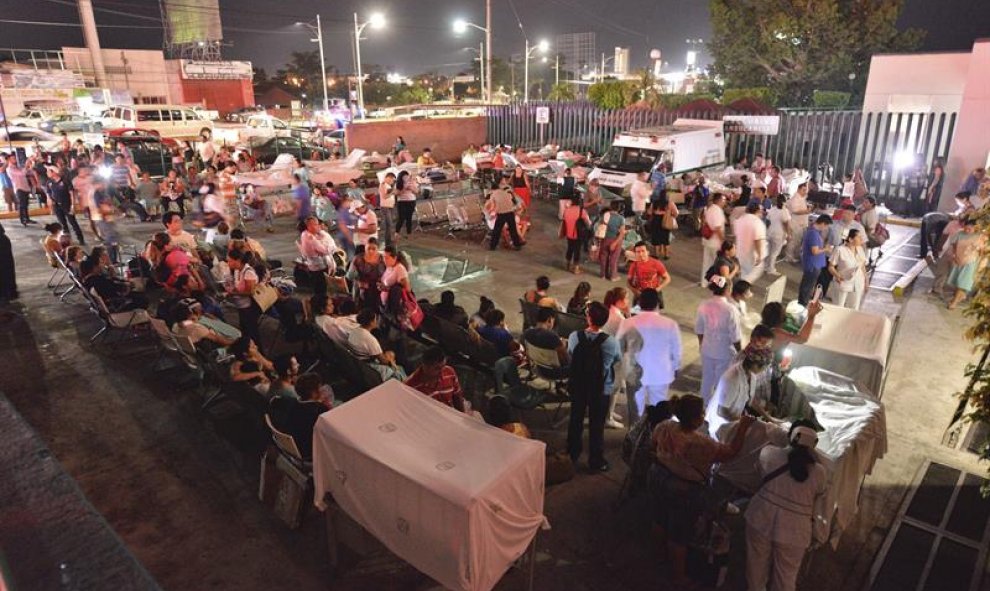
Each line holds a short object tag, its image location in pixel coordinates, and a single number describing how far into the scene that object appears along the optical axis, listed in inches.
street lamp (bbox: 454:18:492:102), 1157.7
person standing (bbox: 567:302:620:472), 214.2
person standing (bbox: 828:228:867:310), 325.4
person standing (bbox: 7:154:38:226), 597.0
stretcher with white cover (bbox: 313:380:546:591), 138.2
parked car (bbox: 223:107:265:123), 1445.4
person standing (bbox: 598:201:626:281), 432.5
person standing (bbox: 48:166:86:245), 532.7
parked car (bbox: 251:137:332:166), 1003.3
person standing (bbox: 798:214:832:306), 344.5
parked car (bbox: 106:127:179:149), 1022.3
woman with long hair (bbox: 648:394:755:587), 169.6
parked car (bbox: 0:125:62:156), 1068.5
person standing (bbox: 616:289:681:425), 226.7
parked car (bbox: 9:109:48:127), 1302.9
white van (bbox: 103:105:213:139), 1240.8
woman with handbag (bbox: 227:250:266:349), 311.0
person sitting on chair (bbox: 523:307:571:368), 244.8
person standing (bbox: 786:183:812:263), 461.4
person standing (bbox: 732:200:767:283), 369.7
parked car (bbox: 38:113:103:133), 1229.9
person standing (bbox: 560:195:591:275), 445.7
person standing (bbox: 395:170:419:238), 536.1
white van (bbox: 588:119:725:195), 656.4
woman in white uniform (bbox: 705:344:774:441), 200.2
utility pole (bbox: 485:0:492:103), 1175.6
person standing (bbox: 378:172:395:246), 516.7
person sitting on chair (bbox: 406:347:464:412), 208.2
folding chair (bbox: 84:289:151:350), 329.4
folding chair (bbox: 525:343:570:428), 249.6
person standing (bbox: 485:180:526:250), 502.6
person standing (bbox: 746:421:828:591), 152.7
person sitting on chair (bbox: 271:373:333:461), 191.5
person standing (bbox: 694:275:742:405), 234.2
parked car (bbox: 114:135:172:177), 855.7
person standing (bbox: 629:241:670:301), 323.0
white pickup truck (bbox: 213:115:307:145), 1163.4
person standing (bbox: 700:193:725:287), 396.2
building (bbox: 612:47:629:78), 5196.9
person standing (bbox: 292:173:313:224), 508.4
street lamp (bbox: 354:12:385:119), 1100.5
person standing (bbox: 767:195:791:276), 424.2
